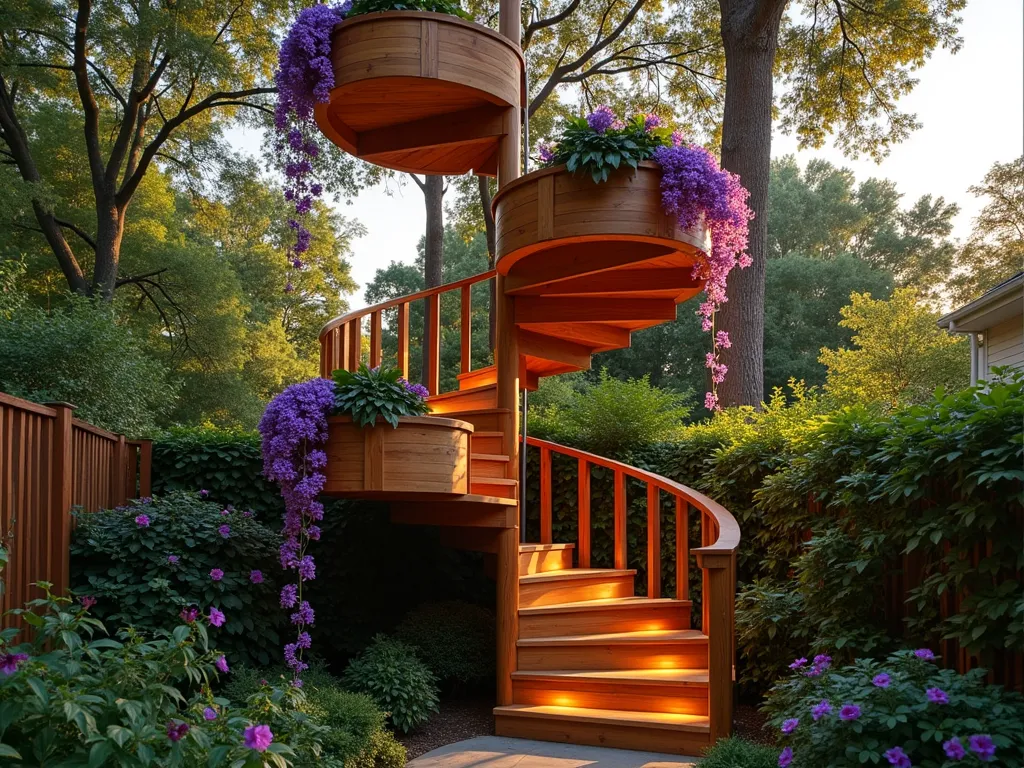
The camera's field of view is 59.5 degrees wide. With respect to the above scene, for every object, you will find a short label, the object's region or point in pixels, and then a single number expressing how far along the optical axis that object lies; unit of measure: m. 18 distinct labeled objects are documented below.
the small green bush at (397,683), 5.15
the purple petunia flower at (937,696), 2.92
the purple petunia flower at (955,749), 2.68
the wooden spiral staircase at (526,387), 5.09
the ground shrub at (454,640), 5.86
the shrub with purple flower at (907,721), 2.77
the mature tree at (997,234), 19.00
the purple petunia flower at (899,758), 2.77
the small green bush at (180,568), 4.89
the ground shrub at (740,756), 3.83
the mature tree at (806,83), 8.72
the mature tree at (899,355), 14.15
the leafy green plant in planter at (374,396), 5.06
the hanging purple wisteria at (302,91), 5.52
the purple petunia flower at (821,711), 3.10
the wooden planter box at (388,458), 5.12
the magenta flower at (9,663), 2.58
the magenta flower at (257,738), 2.65
